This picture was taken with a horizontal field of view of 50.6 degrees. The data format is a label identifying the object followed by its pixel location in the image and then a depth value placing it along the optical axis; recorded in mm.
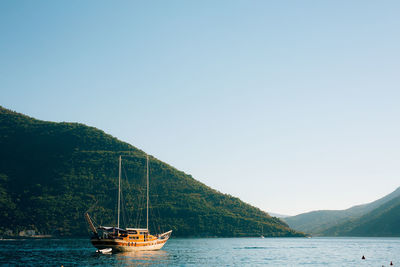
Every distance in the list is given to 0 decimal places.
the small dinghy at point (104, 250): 92062
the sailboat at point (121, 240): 92438
